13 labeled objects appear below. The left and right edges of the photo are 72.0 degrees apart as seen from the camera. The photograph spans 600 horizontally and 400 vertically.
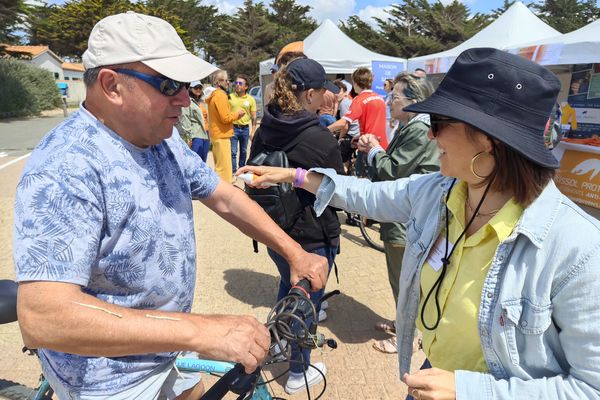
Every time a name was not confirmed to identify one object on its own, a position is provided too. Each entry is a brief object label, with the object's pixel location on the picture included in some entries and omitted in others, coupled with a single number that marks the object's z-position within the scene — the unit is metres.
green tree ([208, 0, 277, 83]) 48.66
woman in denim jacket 1.15
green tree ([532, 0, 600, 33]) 42.81
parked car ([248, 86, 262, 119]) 20.94
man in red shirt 5.98
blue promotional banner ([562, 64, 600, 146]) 7.43
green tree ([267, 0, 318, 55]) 52.78
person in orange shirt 7.81
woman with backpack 2.78
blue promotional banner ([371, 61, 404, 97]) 12.96
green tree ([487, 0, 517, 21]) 46.04
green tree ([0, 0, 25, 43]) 23.76
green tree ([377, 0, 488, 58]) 41.38
